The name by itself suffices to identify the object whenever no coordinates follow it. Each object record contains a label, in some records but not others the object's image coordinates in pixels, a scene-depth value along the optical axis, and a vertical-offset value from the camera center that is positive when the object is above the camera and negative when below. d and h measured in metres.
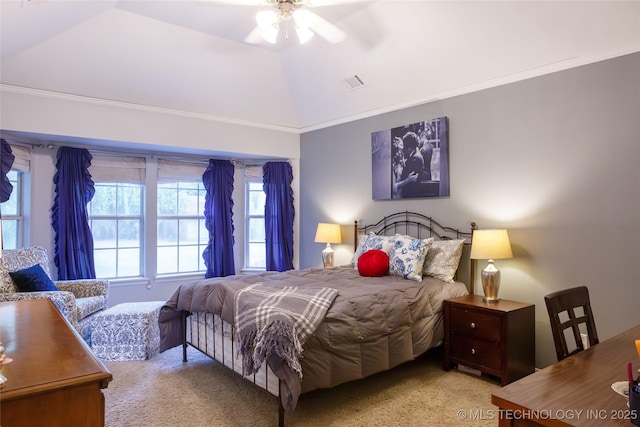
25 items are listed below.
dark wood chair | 1.57 -0.40
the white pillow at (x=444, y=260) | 3.60 -0.36
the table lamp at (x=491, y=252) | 3.21 -0.26
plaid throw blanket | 2.25 -0.60
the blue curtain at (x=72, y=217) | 4.37 +0.06
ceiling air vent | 4.32 +1.53
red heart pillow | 3.68 -0.40
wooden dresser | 1.02 -0.43
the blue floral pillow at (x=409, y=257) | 3.55 -0.34
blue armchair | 3.19 -0.61
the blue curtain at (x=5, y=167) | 3.87 +0.55
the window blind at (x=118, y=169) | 4.72 +0.65
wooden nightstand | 2.95 -0.90
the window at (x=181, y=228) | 5.31 -0.08
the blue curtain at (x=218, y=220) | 5.42 +0.02
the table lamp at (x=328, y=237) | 4.88 -0.20
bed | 2.36 -0.64
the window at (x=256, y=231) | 5.90 -0.14
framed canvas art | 3.99 +0.64
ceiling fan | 2.79 +1.49
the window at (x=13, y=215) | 4.20 +0.08
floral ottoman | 3.60 -1.03
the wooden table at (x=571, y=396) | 1.02 -0.50
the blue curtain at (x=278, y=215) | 5.57 +0.09
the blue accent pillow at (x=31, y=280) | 3.38 -0.49
